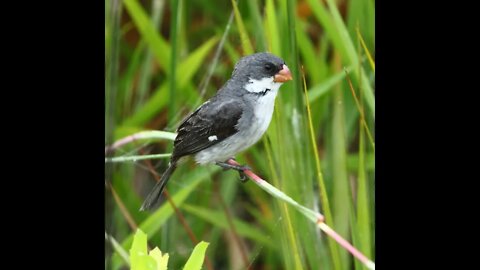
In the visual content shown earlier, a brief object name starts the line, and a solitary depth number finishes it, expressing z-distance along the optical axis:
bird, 4.62
